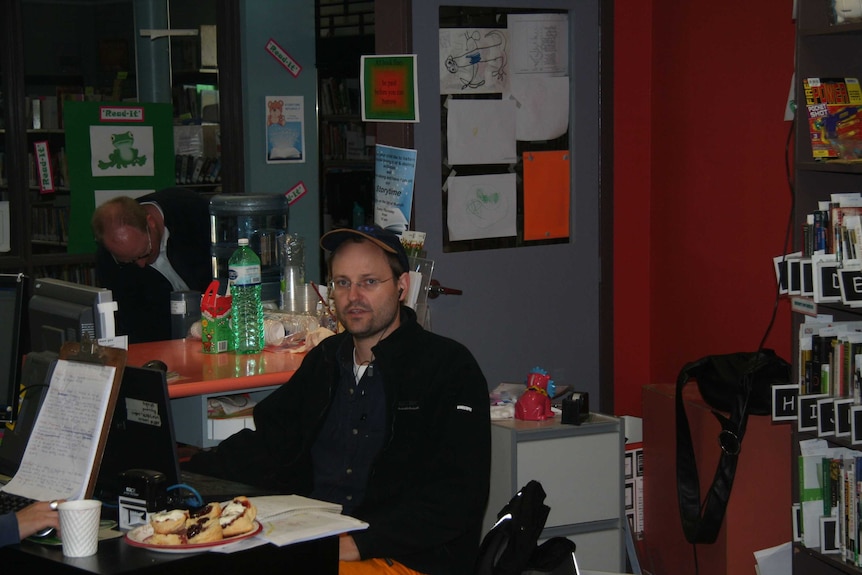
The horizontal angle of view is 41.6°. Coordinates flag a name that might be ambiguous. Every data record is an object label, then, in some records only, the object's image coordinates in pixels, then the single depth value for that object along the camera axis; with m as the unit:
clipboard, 2.23
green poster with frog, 6.46
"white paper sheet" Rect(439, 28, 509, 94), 4.43
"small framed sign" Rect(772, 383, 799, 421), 3.53
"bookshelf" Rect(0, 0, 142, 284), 6.27
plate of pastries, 1.96
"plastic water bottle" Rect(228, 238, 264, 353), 3.91
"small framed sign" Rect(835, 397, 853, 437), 3.31
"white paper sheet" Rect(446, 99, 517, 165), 4.48
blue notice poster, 4.39
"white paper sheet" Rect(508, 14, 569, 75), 4.61
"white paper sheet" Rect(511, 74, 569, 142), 4.64
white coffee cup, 1.97
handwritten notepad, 2.24
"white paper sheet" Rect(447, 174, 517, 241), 4.52
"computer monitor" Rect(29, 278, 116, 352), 2.85
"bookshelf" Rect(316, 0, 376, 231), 8.01
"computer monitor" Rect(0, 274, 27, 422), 2.88
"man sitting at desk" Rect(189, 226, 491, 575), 2.59
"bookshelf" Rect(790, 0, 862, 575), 3.43
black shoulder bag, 3.72
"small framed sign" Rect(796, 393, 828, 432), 3.41
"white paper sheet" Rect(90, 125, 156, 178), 6.50
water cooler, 4.75
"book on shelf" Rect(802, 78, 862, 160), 3.36
